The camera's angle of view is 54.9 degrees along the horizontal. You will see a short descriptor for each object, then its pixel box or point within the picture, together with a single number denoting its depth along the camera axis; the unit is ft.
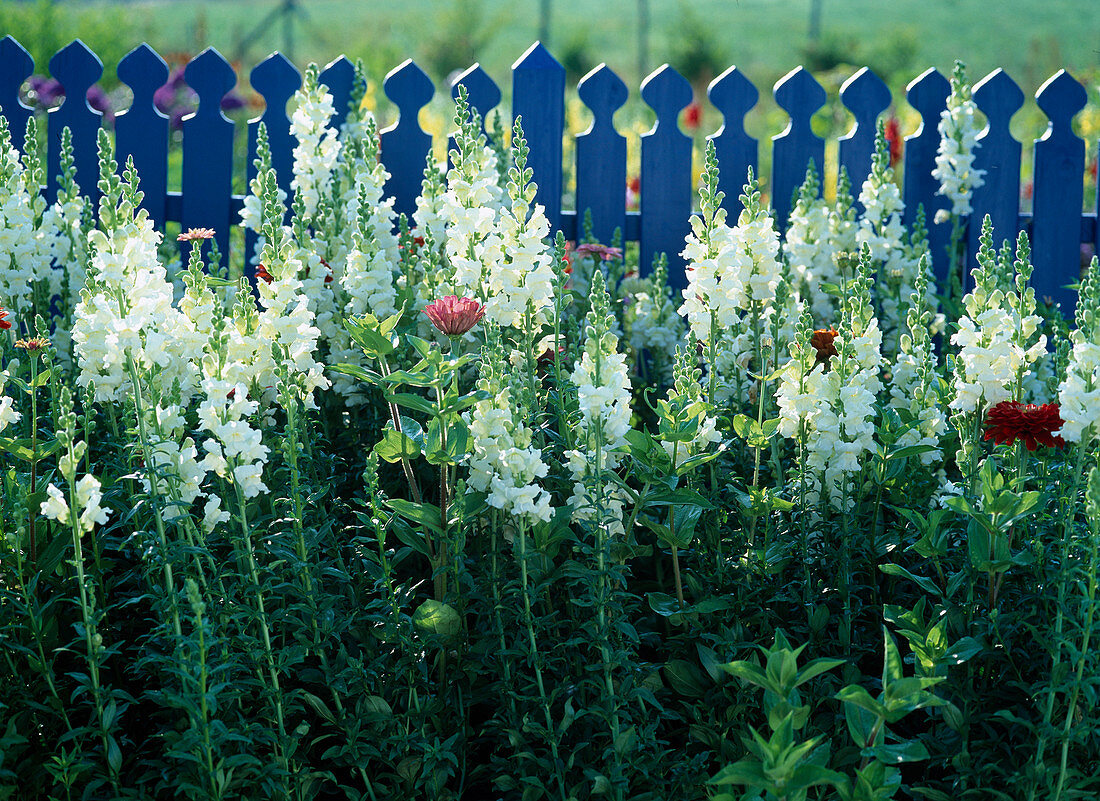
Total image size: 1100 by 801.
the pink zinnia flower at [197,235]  7.74
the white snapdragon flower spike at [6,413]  6.74
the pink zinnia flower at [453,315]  6.86
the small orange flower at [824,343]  8.46
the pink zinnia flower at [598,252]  10.53
